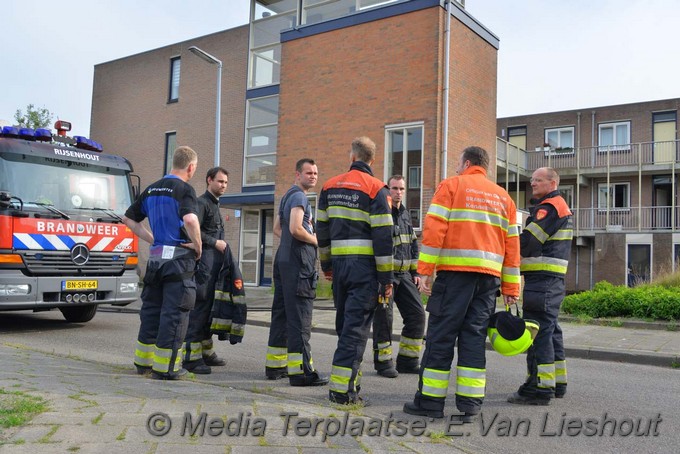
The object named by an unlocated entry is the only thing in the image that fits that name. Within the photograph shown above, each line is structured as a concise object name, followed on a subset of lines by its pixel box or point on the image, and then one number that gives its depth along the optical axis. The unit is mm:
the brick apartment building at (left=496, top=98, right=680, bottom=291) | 26250
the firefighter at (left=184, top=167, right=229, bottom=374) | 6211
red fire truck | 8461
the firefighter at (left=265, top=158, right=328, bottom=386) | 5617
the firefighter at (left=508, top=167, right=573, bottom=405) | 5352
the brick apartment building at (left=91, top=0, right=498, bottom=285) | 16159
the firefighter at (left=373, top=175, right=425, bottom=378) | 6301
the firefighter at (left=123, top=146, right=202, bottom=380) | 5523
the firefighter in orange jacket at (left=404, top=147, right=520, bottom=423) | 4617
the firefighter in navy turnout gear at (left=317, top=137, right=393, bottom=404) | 4945
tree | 29266
